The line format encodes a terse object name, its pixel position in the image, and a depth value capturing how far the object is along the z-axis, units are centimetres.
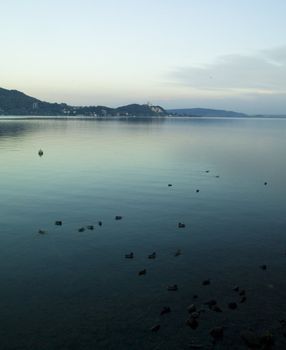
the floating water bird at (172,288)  2971
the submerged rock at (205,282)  3063
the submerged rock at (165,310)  2647
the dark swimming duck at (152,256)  3559
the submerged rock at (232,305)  2730
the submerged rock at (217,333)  2402
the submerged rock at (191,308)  2665
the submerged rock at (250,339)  2320
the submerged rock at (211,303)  2738
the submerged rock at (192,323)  2502
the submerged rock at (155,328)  2464
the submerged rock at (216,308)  2679
